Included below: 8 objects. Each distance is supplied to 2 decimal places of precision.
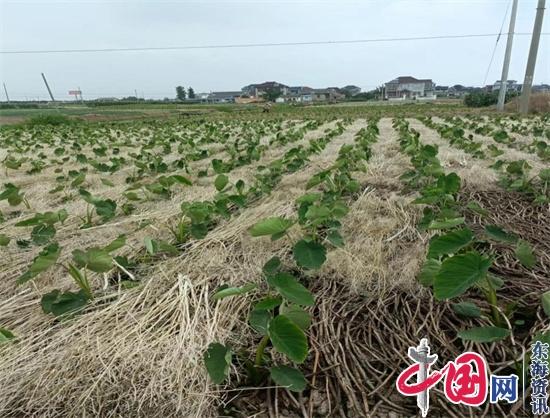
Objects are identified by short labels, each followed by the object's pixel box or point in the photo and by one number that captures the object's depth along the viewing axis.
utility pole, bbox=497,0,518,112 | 17.12
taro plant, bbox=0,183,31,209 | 2.83
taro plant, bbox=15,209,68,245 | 2.25
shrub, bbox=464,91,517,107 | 25.59
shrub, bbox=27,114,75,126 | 17.44
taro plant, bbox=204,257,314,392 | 1.16
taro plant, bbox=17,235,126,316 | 1.55
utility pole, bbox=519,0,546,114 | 14.36
